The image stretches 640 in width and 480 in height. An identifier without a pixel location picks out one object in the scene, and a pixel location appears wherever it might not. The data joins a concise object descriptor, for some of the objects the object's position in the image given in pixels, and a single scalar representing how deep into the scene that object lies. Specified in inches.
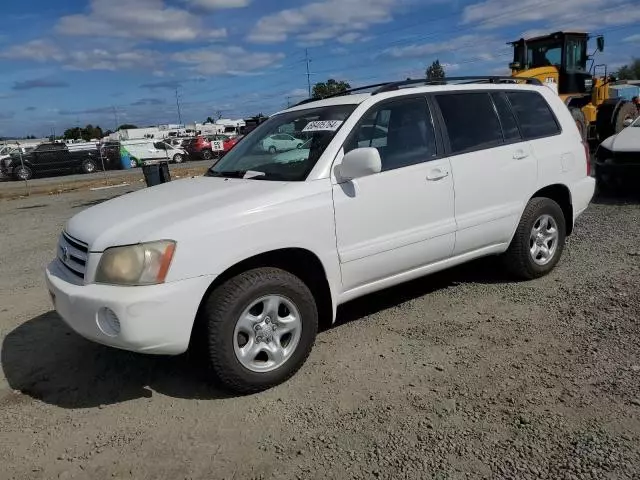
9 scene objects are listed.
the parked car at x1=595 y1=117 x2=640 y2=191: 343.9
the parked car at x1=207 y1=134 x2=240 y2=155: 1345.4
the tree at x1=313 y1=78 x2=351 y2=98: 2565.5
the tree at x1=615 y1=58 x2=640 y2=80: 3076.3
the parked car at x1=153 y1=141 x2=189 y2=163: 1267.2
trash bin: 321.4
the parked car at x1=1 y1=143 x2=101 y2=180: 1027.3
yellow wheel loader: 562.9
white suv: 125.9
